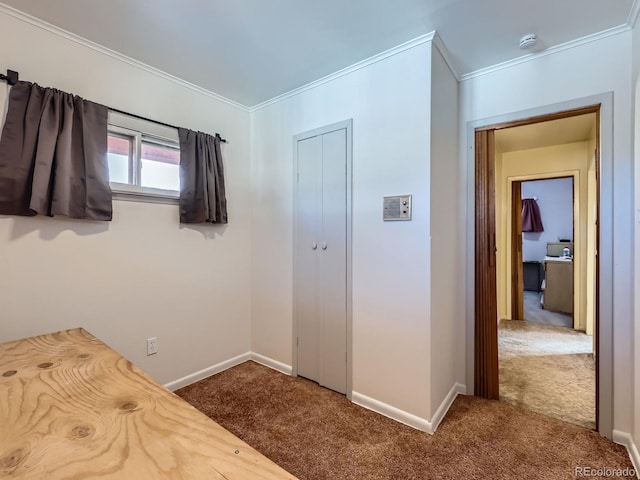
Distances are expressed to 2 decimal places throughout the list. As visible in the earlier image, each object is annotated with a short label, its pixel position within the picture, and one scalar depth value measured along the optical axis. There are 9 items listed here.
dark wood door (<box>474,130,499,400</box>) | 2.25
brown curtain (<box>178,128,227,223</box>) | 2.35
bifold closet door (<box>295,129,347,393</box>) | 2.26
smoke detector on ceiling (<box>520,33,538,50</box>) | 1.83
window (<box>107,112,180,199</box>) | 2.07
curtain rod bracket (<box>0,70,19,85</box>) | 1.61
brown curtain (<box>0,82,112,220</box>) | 1.62
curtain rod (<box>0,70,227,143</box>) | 1.61
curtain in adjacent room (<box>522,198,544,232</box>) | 6.55
